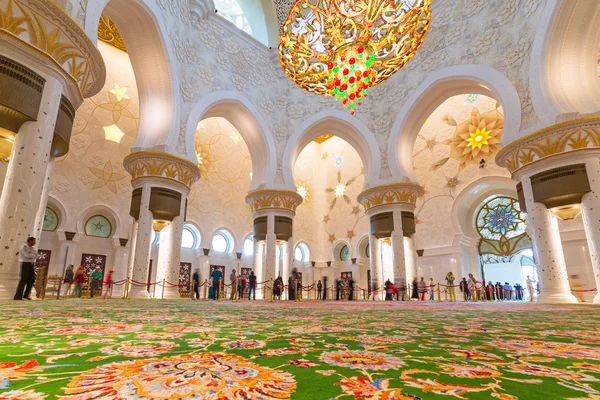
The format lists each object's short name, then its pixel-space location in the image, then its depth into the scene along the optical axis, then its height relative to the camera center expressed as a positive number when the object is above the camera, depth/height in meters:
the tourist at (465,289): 11.27 -0.13
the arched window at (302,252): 17.64 +1.70
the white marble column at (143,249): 7.68 +0.82
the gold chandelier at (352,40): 7.59 +5.85
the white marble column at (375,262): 10.82 +0.75
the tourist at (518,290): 12.75 -0.18
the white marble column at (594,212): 6.49 +1.42
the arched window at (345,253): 17.31 +1.65
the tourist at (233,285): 9.20 +0.00
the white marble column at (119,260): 11.80 +0.87
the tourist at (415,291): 10.24 -0.18
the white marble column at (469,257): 12.69 +1.07
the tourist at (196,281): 9.32 +0.11
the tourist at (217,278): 9.04 +0.17
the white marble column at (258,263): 11.38 +0.74
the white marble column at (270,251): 10.84 +1.10
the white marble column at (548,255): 6.91 +0.63
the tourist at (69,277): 8.31 +0.20
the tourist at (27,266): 4.30 +0.26
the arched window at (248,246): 15.38 +1.77
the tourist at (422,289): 10.44 -0.12
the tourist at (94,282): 8.91 +0.08
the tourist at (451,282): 11.85 +0.11
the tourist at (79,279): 8.22 +0.13
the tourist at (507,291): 12.57 -0.21
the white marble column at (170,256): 8.19 +0.71
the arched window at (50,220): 10.72 +2.05
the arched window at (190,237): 13.73 +1.97
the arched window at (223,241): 14.74 +1.91
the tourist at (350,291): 11.20 -0.20
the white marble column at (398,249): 10.27 +1.11
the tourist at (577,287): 8.48 -0.04
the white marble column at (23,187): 4.22 +1.26
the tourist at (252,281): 9.39 +0.11
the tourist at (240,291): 10.50 -0.19
